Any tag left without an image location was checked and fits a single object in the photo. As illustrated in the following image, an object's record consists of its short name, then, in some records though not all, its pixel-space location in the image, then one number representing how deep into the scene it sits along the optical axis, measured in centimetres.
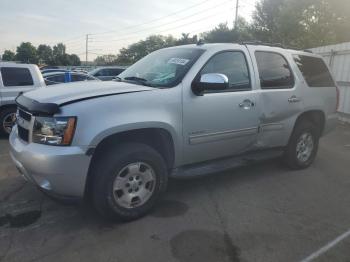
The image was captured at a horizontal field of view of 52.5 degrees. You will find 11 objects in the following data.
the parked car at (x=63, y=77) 1374
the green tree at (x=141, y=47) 8828
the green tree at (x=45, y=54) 6519
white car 795
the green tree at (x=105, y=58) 9588
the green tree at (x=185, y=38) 3641
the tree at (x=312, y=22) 2573
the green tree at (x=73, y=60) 6696
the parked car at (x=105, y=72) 2042
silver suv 331
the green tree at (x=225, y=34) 3215
